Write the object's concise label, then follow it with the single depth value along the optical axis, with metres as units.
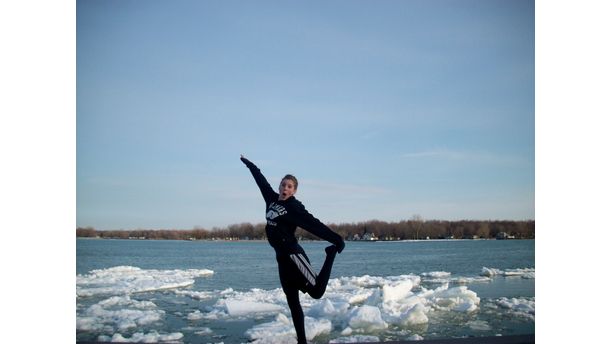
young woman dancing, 3.32
